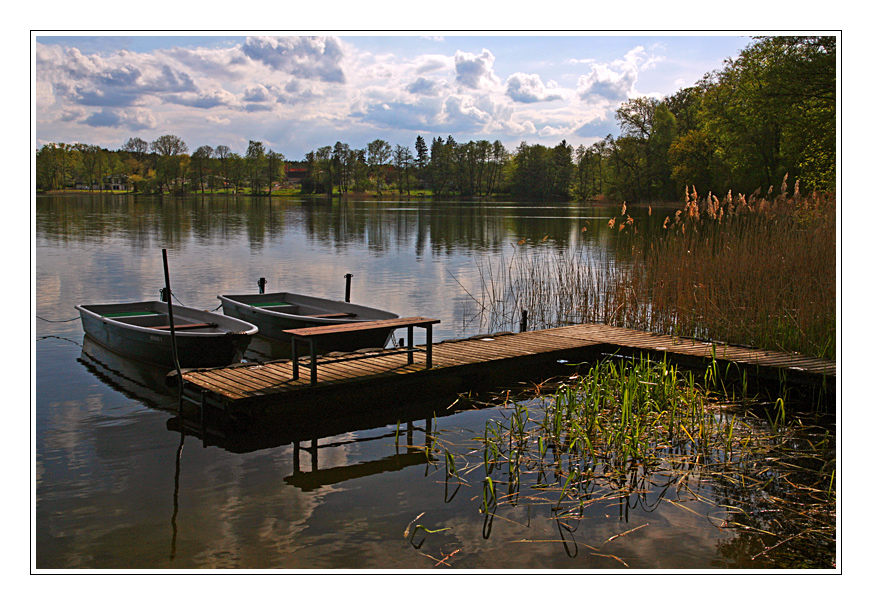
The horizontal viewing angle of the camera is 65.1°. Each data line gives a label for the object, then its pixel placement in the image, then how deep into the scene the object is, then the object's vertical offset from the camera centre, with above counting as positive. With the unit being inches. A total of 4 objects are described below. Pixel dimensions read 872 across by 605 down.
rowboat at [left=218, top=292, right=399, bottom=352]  404.8 -34.0
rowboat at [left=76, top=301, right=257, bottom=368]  366.0 -39.7
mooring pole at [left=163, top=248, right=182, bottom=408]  290.3 -29.3
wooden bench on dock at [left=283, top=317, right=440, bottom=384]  265.1 -27.6
